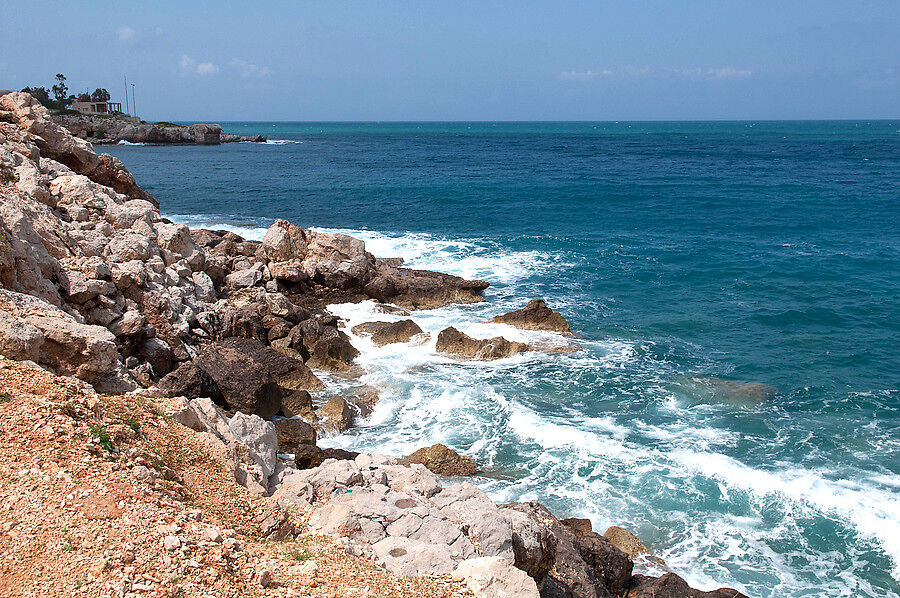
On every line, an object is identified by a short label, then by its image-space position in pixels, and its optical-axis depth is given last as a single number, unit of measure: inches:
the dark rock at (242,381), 697.0
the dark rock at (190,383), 652.1
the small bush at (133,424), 432.5
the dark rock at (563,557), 432.8
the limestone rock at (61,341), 471.6
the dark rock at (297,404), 762.2
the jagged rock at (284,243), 1155.3
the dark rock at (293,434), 665.6
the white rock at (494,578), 357.4
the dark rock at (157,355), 731.4
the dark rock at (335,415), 751.7
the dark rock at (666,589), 501.7
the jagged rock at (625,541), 573.3
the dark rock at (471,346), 990.4
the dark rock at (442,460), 668.1
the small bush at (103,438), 391.5
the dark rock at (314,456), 622.2
